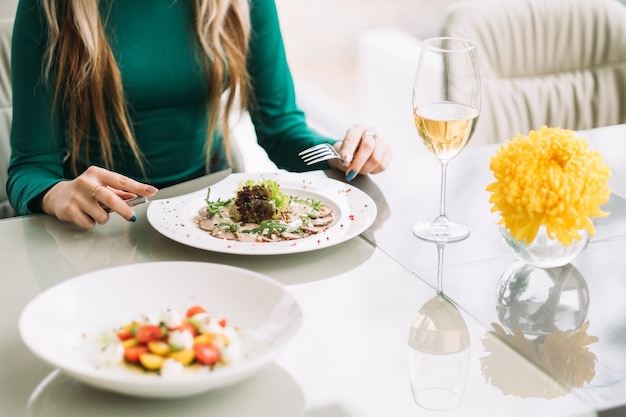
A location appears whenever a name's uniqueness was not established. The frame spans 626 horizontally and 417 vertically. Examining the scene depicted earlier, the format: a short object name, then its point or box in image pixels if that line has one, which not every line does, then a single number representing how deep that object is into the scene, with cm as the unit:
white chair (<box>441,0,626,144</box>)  211
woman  159
